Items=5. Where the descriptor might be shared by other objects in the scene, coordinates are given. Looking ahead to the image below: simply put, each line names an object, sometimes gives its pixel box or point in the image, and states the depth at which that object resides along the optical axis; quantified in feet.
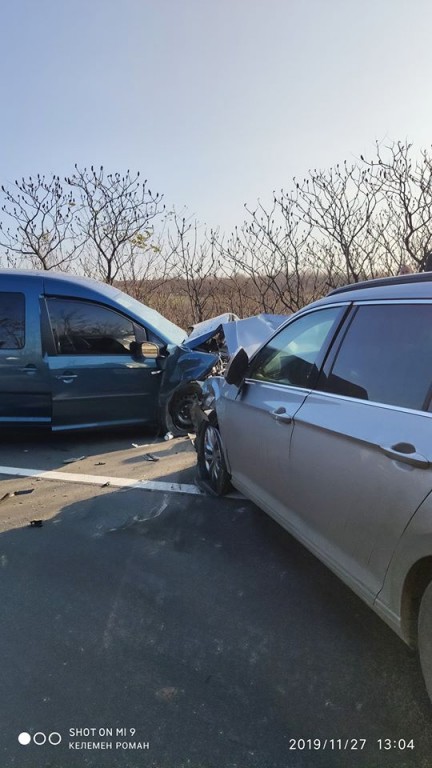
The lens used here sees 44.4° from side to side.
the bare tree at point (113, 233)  43.39
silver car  6.93
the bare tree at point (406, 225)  30.94
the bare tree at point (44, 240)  43.19
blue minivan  19.69
